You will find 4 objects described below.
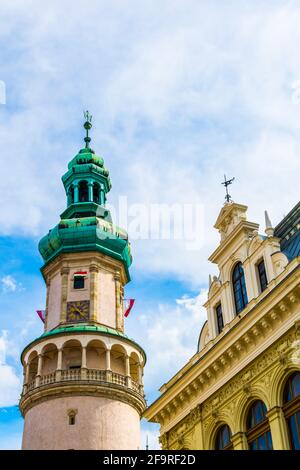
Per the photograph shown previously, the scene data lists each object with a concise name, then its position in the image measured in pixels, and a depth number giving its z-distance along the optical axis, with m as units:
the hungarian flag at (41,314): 49.91
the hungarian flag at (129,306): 50.98
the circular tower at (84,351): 41.28
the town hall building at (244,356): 20.80
